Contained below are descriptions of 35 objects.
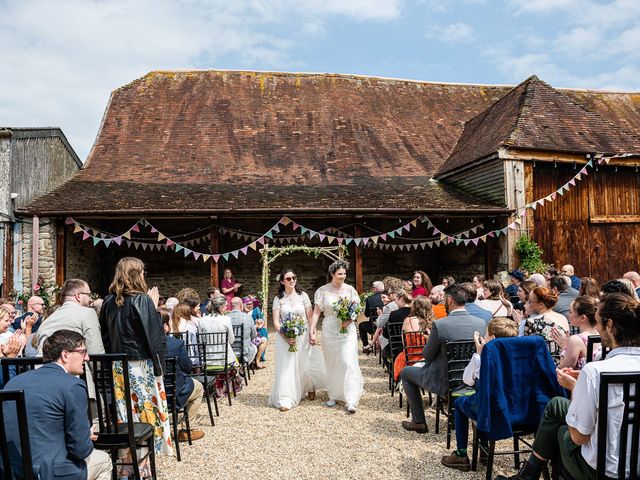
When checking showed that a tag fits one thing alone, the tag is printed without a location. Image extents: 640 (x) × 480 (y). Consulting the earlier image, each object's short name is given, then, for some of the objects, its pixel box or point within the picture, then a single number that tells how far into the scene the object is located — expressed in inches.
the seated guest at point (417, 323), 226.8
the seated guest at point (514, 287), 318.3
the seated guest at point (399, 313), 254.4
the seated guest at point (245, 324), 288.2
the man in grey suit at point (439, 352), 184.2
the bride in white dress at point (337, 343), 237.1
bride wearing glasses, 241.3
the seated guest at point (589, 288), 217.9
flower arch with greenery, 490.7
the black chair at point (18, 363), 135.9
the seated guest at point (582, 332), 140.9
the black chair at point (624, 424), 100.6
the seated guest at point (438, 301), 271.7
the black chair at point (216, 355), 232.2
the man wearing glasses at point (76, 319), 152.9
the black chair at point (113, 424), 141.9
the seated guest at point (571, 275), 307.3
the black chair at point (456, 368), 180.2
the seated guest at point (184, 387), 188.4
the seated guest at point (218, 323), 242.9
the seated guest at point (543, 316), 175.2
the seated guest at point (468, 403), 154.6
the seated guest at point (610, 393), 103.7
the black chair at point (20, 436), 97.8
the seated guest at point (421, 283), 363.9
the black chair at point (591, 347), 130.0
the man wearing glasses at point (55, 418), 106.3
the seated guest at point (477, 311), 216.5
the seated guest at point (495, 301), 249.1
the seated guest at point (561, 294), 220.7
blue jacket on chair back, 142.6
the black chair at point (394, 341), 248.4
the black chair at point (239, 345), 277.0
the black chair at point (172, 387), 177.9
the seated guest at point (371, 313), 348.1
